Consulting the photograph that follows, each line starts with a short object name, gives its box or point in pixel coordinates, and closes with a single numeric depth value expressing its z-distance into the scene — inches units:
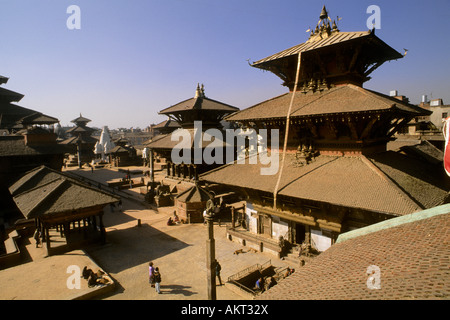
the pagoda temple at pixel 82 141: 2412.2
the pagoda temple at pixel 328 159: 433.4
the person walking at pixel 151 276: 467.5
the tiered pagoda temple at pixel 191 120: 1089.4
